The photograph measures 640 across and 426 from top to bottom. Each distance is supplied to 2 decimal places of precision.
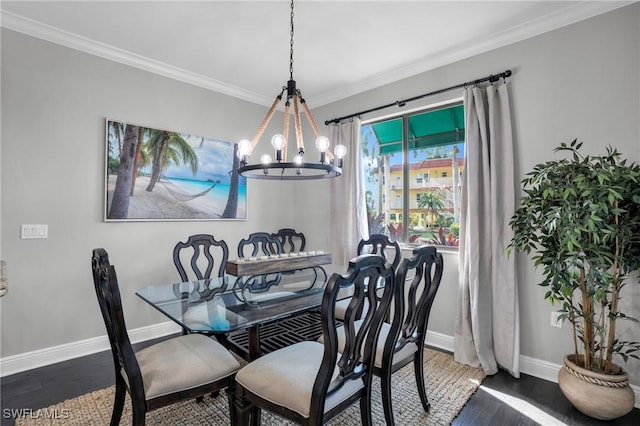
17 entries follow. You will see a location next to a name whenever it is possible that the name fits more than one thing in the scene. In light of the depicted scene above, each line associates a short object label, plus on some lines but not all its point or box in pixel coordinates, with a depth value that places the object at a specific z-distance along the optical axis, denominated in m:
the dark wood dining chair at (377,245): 2.90
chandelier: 2.01
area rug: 1.92
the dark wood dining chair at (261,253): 2.46
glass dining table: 1.72
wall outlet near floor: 2.41
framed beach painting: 2.99
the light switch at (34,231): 2.54
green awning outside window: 3.14
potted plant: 1.81
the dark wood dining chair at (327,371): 1.31
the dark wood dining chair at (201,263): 2.18
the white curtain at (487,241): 2.54
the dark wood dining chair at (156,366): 1.42
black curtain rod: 2.64
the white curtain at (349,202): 3.67
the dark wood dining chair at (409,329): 1.68
